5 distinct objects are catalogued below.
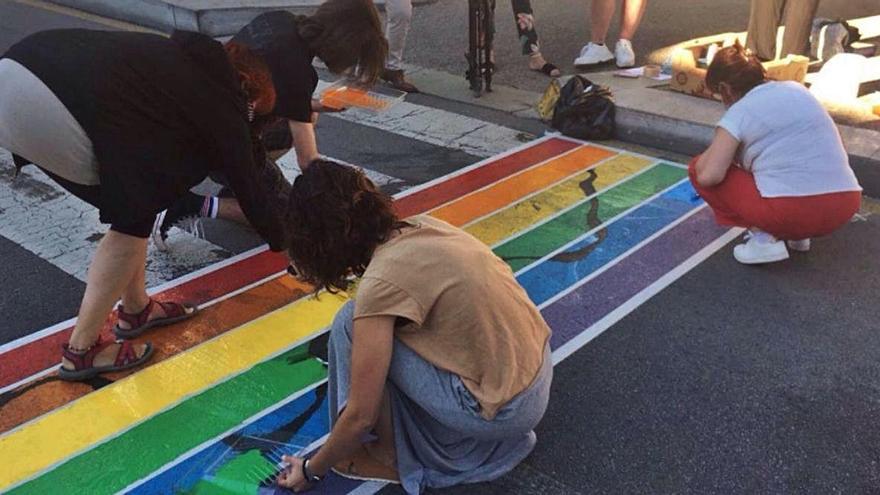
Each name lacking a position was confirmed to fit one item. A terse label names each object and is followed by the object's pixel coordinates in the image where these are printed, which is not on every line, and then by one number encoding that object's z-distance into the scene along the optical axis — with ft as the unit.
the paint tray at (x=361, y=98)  20.01
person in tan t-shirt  6.55
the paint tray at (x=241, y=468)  7.97
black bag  17.24
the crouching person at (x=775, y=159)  11.08
